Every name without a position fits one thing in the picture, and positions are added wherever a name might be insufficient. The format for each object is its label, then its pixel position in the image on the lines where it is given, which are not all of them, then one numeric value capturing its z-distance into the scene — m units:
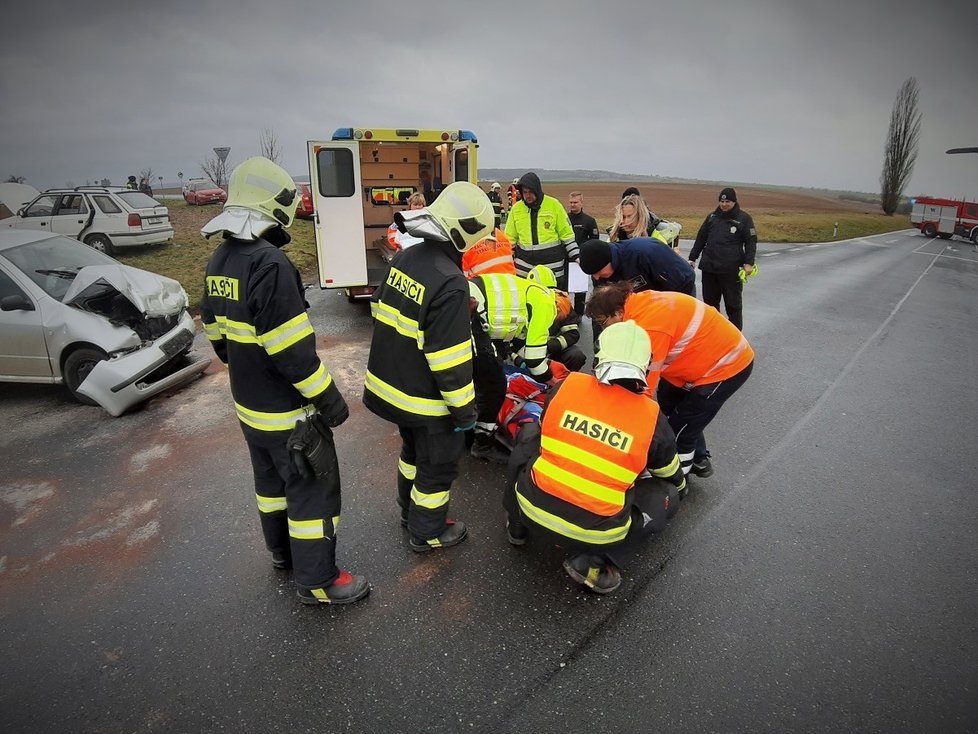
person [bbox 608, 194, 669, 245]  5.61
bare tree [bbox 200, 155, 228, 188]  33.28
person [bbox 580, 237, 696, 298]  4.18
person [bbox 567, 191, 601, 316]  8.22
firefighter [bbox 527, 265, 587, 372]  4.41
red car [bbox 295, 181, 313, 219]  14.90
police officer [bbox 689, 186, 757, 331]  6.67
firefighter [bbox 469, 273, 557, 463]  3.52
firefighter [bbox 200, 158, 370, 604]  2.40
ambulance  7.62
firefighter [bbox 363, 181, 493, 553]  2.69
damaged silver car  4.98
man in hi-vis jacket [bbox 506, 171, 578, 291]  6.41
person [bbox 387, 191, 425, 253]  7.02
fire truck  30.09
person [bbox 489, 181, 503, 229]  10.47
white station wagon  12.38
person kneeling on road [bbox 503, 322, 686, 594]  2.57
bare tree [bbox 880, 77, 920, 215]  52.78
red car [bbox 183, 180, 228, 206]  27.94
